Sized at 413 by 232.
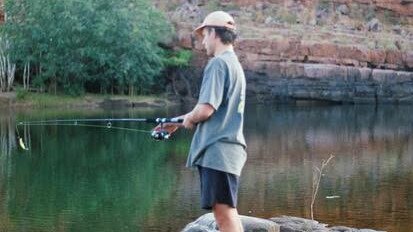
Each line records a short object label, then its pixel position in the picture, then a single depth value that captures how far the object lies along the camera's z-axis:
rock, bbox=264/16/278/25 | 46.85
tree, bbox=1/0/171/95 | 40.50
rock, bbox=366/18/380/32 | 47.53
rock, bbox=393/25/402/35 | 47.75
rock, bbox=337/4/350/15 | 49.66
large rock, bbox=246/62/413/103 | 42.22
